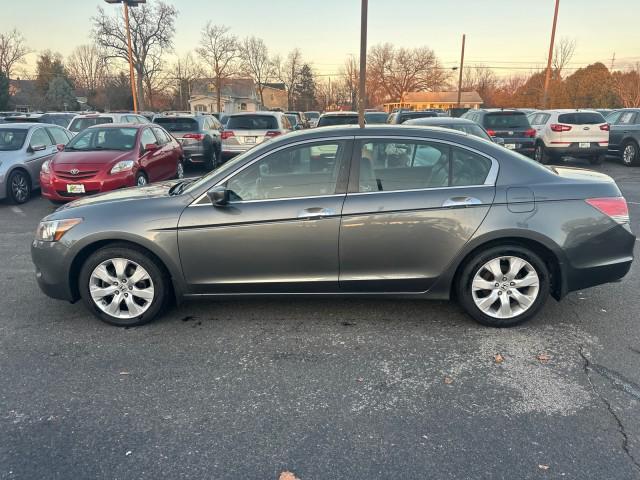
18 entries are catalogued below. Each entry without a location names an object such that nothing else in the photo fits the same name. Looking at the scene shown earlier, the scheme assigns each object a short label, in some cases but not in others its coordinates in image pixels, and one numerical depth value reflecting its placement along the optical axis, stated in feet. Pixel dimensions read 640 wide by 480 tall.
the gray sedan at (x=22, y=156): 30.22
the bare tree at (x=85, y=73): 249.84
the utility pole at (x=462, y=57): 125.49
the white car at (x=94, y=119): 47.96
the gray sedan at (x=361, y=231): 11.99
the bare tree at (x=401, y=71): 237.04
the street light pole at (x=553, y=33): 86.27
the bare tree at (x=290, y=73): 216.54
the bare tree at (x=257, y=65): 199.00
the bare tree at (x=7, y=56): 208.23
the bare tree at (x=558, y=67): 148.78
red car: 27.02
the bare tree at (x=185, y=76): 188.19
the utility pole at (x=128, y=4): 72.23
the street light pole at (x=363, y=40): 29.21
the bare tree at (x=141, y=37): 135.33
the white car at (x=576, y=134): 44.50
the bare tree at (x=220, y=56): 162.24
